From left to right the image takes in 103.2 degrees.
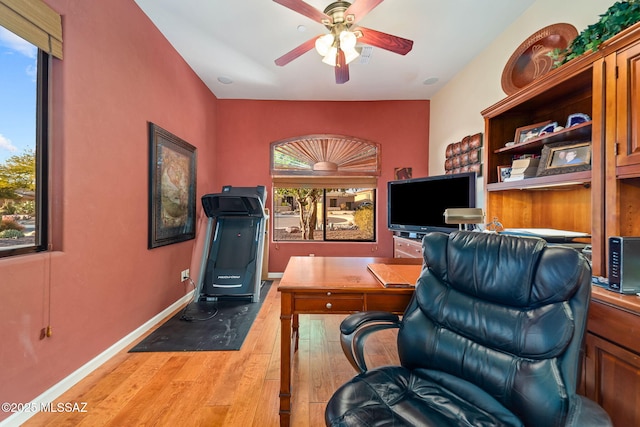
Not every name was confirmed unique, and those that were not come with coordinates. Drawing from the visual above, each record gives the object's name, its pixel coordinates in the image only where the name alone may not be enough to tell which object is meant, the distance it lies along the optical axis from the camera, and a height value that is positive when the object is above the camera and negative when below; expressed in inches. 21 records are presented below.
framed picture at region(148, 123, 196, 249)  100.6 +11.0
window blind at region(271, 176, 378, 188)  167.5 +21.4
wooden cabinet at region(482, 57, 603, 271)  53.6 +18.2
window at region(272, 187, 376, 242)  173.2 -0.4
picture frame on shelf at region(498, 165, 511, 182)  77.2 +12.9
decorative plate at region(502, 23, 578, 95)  75.6 +51.8
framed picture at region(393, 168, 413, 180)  166.4 +26.8
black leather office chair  34.9 -21.4
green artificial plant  47.8 +38.1
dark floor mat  88.4 -45.7
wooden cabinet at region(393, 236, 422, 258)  124.3 -17.9
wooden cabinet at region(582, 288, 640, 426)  39.4 -23.5
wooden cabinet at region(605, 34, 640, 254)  45.8 +14.1
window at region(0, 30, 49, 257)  57.8 +16.1
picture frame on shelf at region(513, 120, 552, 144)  69.9 +23.7
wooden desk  56.2 -19.7
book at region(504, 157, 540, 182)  69.7 +12.8
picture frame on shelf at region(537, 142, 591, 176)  57.3 +13.7
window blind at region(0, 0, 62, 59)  54.3 +43.4
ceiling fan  72.1 +57.1
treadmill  127.9 -17.6
